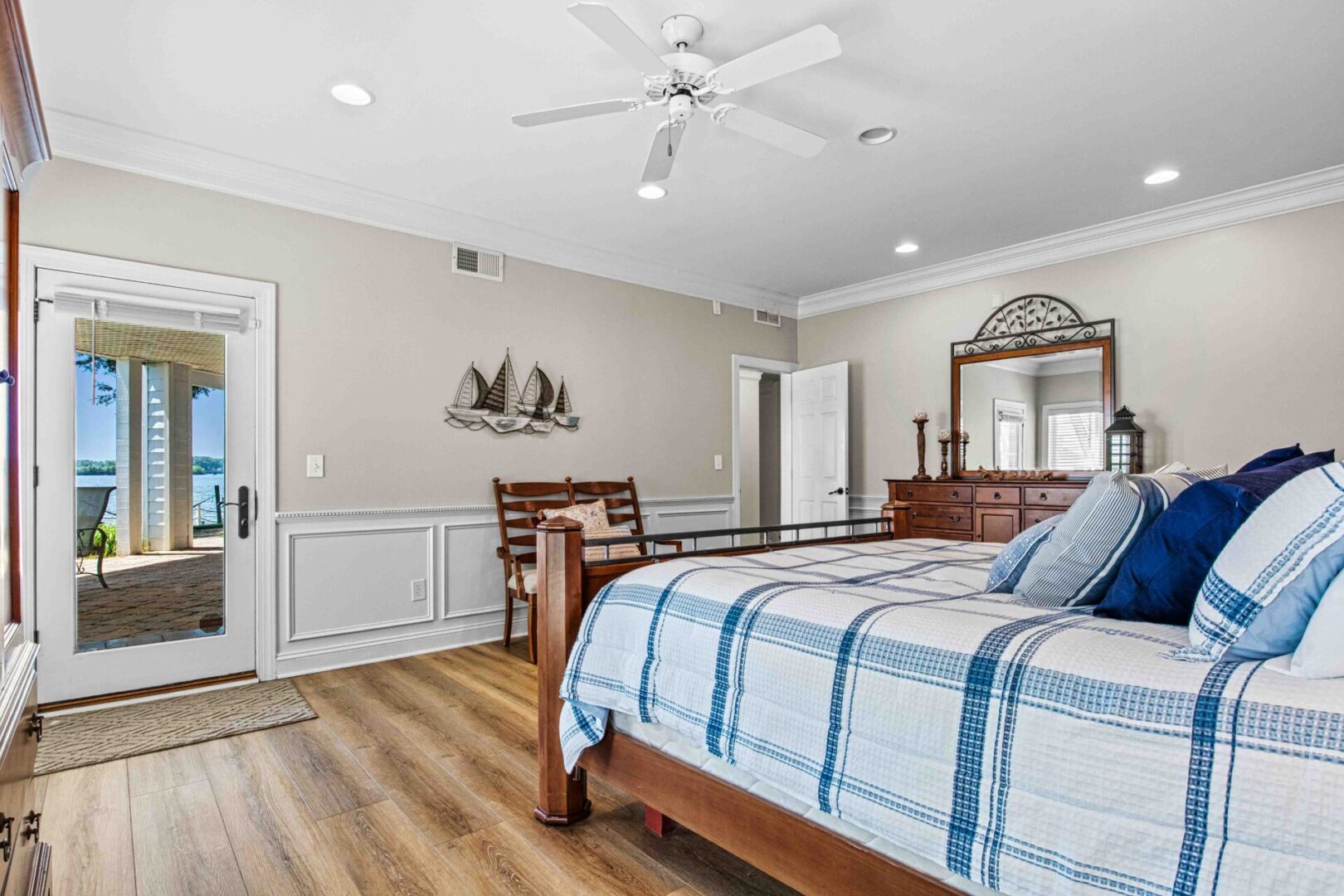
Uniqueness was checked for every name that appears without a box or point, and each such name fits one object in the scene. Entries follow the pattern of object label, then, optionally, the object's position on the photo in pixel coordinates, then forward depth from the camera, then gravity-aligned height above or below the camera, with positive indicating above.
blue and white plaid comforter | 0.91 -0.45
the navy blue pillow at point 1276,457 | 1.94 -0.03
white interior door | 5.39 +0.03
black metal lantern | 4.02 +0.02
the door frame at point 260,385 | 2.90 +0.31
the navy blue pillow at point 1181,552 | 1.31 -0.20
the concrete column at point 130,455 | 3.14 +0.00
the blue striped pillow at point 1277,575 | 1.02 -0.19
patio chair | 3.04 -0.29
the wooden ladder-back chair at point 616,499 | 4.52 -0.31
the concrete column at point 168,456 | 3.21 -0.01
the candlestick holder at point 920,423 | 4.85 +0.17
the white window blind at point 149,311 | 3.01 +0.64
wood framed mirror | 4.26 +0.34
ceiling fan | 2.02 +1.19
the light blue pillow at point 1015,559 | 1.77 -0.28
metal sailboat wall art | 4.09 +0.28
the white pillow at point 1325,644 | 0.94 -0.27
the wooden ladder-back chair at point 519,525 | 3.94 -0.43
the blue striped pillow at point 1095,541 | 1.55 -0.21
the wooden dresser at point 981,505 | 4.11 -0.35
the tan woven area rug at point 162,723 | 2.57 -1.08
